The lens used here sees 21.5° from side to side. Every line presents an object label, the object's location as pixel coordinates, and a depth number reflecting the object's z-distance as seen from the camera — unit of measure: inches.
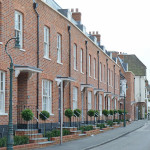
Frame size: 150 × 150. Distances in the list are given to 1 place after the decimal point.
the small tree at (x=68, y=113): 971.3
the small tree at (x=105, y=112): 1453.0
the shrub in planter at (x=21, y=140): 663.3
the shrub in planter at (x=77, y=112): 1045.8
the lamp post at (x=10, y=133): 541.9
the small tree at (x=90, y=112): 1197.1
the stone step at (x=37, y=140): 713.0
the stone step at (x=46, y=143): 726.9
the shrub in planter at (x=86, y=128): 1072.3
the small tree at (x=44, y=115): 823.7
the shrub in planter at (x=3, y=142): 625.7
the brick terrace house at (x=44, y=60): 727.7
